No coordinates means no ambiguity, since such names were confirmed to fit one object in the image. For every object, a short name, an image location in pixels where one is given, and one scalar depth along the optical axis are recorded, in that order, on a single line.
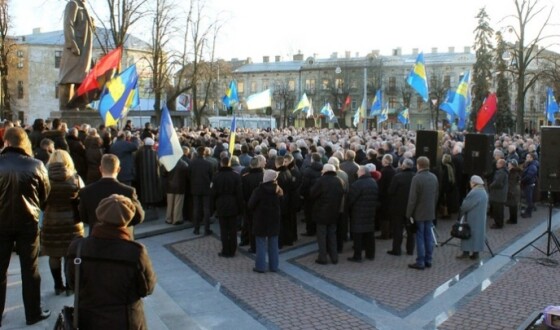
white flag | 21.67
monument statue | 14.41
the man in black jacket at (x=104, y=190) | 5.71
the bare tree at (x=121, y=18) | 30.34
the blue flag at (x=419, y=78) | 21.84
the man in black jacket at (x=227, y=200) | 9.71
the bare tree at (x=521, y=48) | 34.75
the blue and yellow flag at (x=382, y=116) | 36.83
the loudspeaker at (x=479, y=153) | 13.61
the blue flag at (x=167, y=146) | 9.62
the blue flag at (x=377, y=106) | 34.16
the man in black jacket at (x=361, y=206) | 9.83
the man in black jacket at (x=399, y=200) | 10.27
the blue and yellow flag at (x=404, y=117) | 39.56
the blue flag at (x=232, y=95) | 25.50
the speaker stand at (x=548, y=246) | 10.43
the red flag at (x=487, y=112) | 20.02
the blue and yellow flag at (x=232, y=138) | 11.39
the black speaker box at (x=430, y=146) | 13.32
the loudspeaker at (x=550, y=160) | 10.66
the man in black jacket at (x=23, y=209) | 5.47
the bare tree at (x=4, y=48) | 36.55
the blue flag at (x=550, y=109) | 30.31
